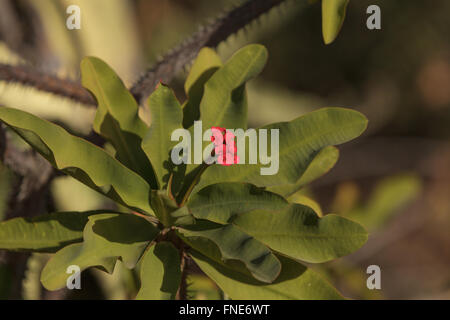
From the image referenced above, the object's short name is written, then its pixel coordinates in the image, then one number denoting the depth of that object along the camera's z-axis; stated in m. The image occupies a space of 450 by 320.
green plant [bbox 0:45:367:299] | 0.54
